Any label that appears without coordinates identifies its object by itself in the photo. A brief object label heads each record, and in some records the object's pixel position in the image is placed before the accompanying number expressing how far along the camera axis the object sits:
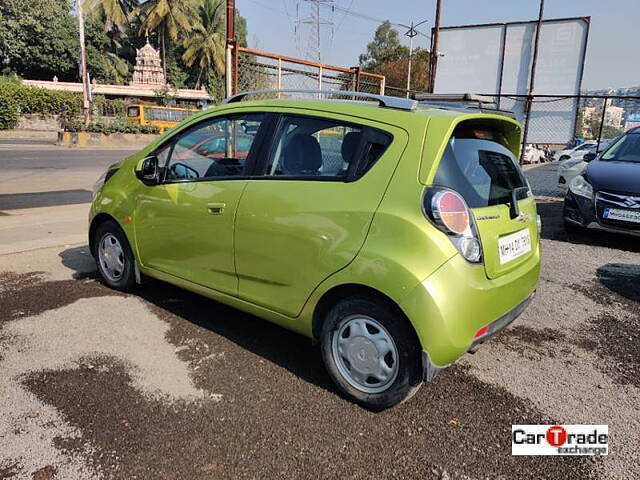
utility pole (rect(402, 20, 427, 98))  45.47
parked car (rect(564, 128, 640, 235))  6.24
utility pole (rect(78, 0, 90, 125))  30.70
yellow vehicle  35.66
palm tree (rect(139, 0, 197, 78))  47.41
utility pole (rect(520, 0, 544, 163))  11.96
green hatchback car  2.54
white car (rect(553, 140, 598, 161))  26.53
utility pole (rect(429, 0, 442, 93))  15.33
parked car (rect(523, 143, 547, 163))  29.94
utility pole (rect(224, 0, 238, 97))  7.73
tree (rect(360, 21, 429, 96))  62.06
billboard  11.74
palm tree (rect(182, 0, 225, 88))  52.25
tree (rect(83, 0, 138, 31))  46.50
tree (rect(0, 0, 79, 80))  43.22
